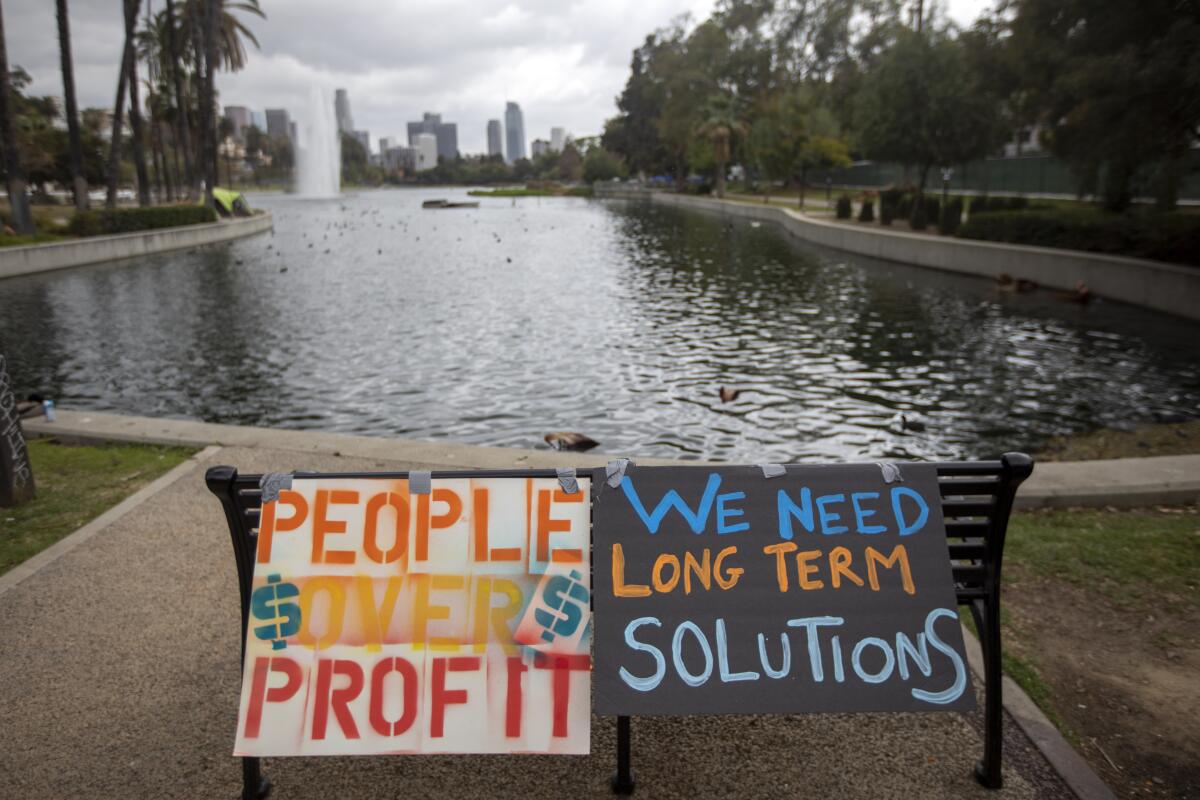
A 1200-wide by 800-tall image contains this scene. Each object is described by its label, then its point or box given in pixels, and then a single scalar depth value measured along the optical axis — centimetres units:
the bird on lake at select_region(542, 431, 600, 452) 988
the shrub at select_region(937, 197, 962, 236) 3000
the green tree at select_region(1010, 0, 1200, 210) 1598
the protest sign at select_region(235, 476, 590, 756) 313
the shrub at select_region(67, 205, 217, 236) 3356
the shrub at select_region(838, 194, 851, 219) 4159
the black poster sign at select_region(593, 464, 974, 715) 316
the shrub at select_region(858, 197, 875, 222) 3894
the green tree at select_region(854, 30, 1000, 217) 3303
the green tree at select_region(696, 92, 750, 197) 7054
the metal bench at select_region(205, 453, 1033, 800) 332
